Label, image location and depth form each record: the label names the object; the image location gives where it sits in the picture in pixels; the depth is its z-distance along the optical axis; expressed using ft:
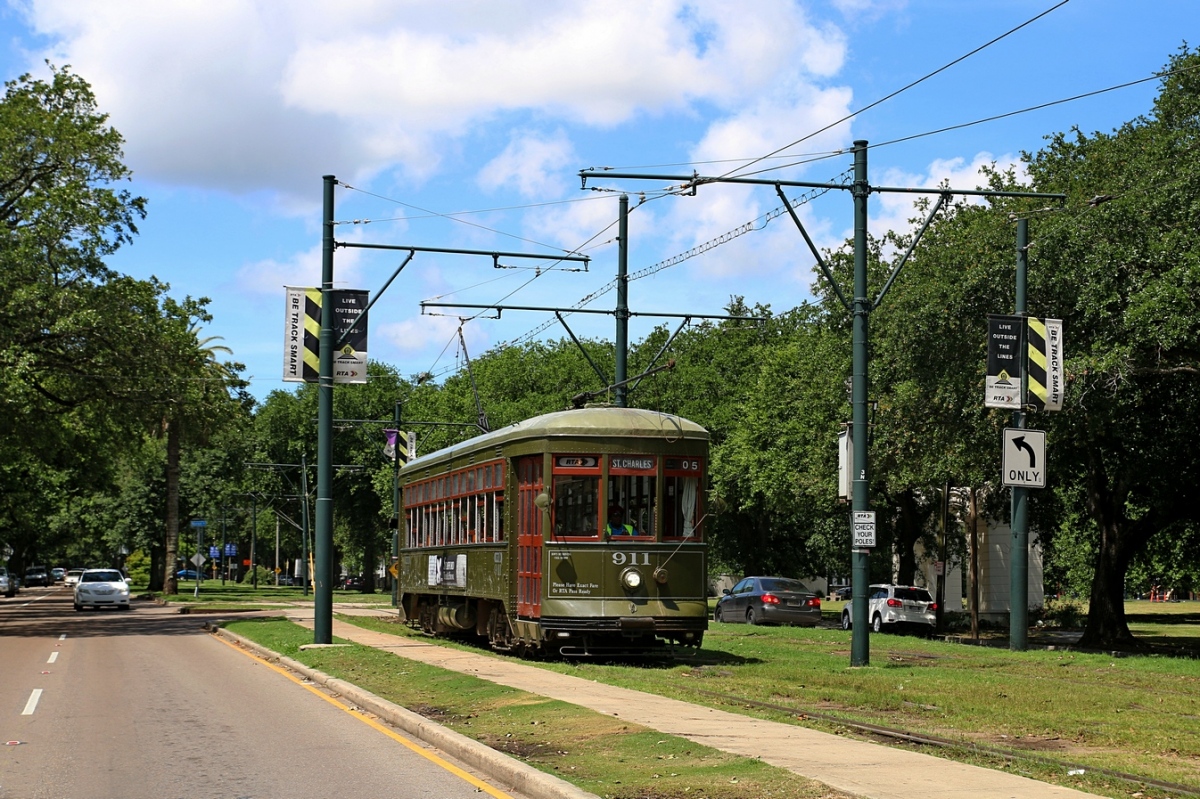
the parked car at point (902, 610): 137.59
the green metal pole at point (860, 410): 67.36
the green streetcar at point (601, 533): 67.67
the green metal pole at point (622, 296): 92.58
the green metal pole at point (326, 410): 83.76
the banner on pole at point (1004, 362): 78.33
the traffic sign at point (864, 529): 66.08
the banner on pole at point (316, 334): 83.97
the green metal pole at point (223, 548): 310.29
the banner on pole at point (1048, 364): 79.15
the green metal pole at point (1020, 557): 84.23
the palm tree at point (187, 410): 130.72
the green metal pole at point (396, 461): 148.46
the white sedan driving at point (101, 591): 164.25
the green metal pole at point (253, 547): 273.19
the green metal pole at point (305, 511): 223.30
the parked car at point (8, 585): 253.44
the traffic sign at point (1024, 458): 80.18
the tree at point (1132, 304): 78.69
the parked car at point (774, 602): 132.36
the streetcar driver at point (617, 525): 68.44
